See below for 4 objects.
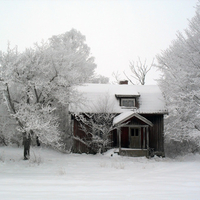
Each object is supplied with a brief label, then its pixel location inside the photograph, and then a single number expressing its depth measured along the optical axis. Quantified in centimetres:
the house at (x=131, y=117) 2041
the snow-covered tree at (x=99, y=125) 2016
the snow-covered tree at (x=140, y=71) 3962
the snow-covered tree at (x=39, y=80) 1450
